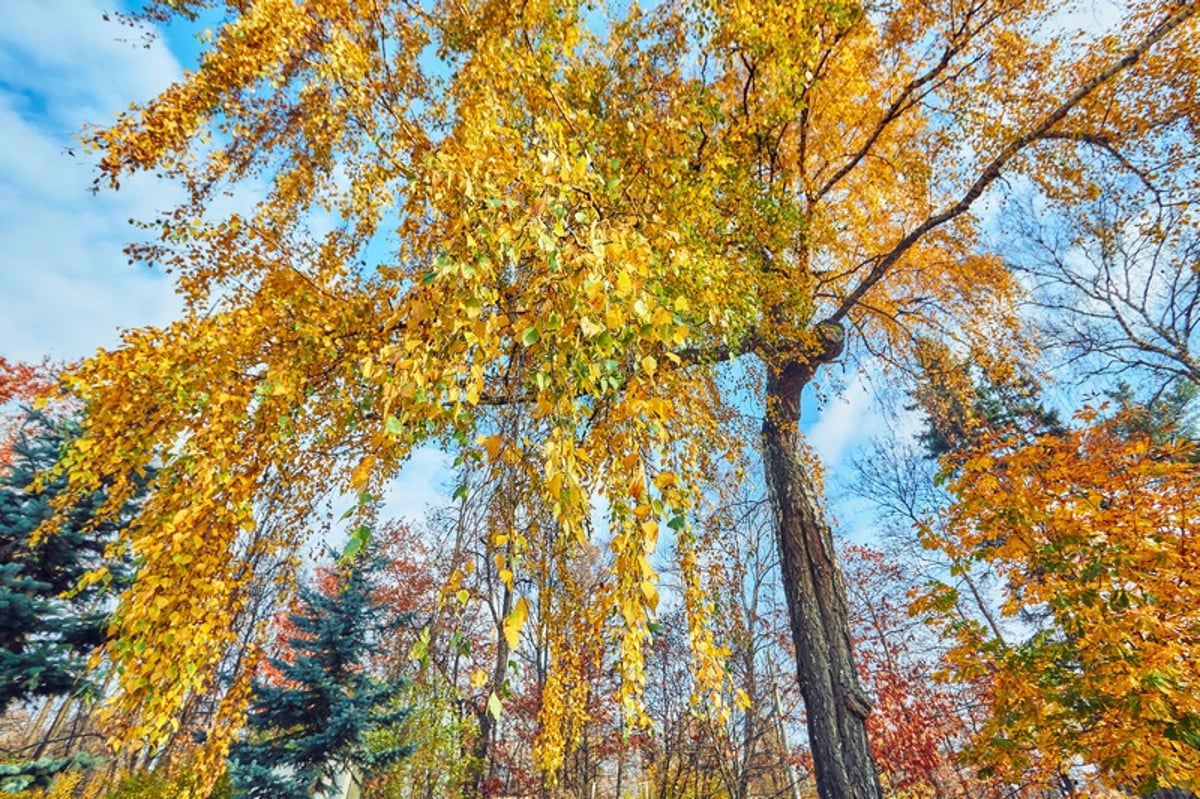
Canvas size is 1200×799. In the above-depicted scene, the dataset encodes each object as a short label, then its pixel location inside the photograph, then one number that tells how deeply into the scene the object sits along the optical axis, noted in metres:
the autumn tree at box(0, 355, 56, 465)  14.05
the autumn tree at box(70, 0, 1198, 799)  1.51
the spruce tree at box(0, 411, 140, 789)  6.38
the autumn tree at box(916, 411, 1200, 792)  2.81
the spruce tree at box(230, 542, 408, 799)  7.80
